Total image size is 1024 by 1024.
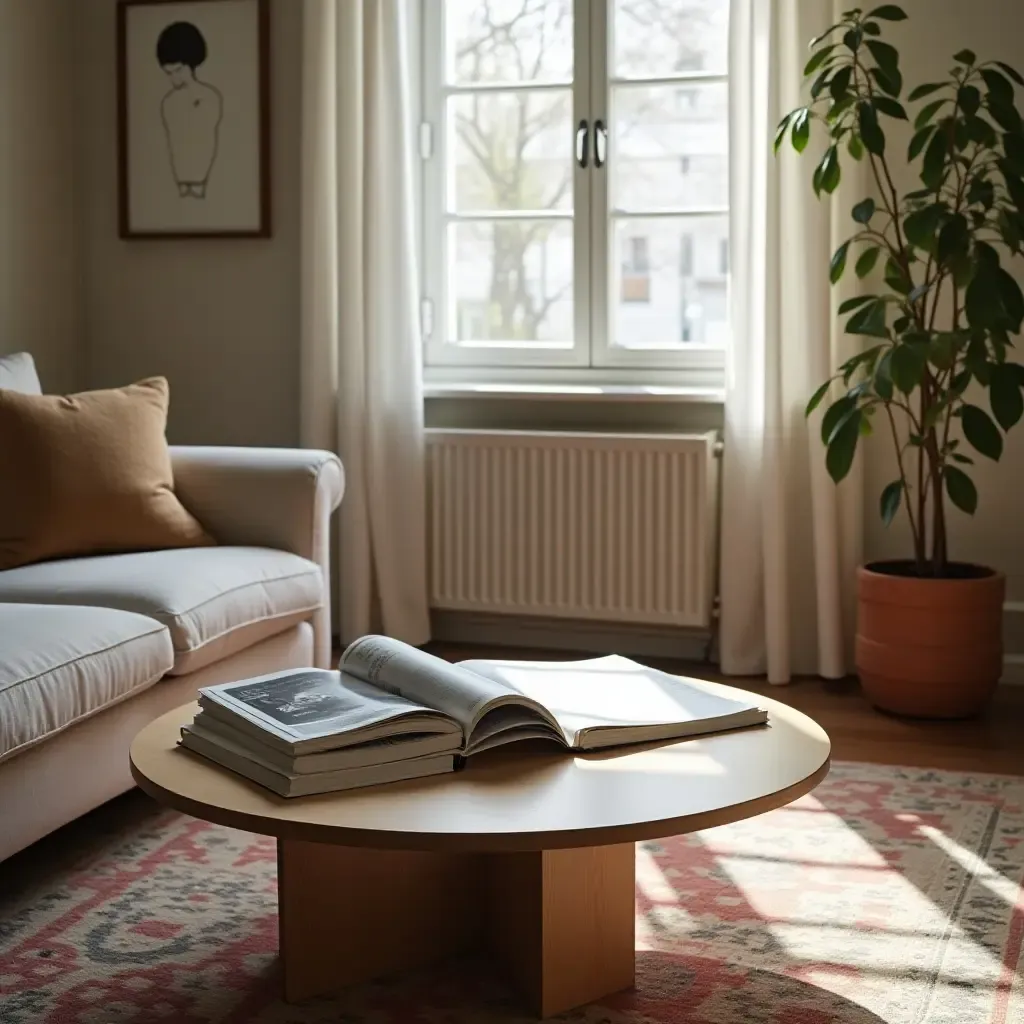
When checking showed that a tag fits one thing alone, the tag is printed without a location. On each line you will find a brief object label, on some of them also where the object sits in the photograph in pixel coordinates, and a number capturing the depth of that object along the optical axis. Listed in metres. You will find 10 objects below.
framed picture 4.32
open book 1.84
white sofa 2.35
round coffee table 1.71
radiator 3.99
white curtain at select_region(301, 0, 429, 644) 4.09
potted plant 3.36
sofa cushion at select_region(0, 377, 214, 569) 3.11
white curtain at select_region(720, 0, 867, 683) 3.79
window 4.12
